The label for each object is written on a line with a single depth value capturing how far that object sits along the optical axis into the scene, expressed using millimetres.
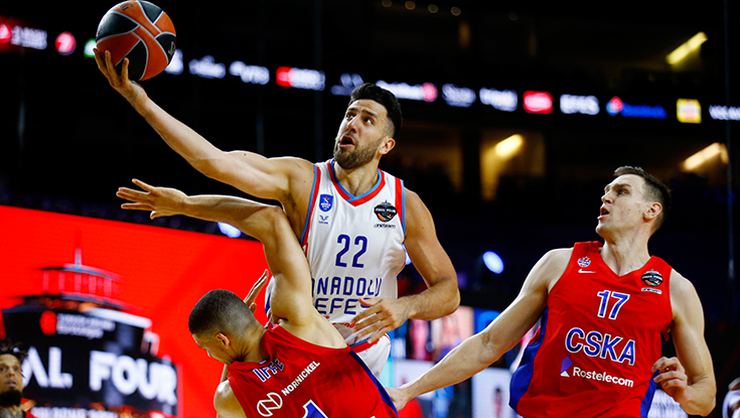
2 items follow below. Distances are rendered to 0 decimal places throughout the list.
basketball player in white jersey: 9391
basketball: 8023
